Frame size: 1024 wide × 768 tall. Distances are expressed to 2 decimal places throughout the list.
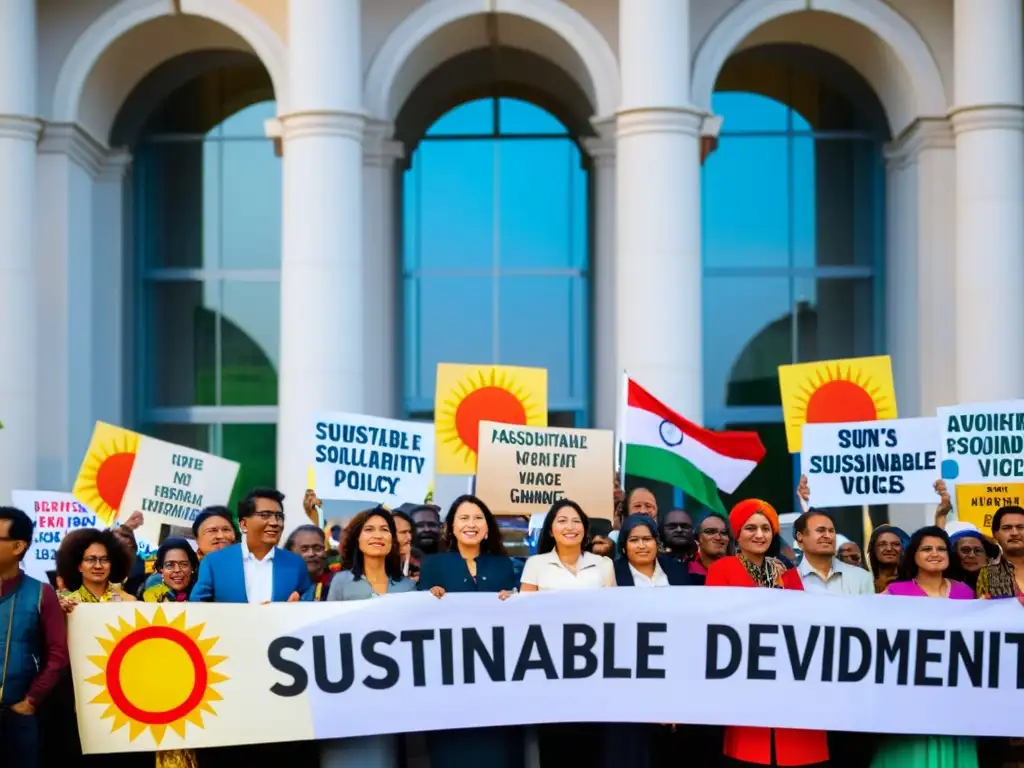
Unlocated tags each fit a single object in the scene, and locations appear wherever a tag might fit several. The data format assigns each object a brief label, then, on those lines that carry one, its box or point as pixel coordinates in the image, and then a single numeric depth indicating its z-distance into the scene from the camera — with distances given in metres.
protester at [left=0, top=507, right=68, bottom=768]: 8.02
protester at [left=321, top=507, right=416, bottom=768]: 8.80
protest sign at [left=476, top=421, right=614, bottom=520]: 11.90
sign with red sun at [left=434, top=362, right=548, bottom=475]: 14.06
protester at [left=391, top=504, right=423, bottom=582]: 10.24
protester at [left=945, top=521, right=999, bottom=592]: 10.19
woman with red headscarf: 8.57
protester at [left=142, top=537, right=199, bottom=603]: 9.48
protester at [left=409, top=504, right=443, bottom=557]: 12.41
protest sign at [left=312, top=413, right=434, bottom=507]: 12.26
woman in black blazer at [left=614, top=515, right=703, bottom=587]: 8.96
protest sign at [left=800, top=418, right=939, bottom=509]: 12.30
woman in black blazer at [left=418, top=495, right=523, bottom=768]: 8.73
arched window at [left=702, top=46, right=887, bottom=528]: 22.95
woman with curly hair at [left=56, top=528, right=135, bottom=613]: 8.98
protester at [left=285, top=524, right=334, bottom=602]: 11.21
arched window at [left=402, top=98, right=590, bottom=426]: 23.59
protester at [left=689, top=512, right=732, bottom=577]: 10.60
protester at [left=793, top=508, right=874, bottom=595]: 9.62
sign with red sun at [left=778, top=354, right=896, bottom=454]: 13.70
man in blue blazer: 9.33
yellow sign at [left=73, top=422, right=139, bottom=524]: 13.98
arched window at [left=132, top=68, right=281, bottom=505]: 23.42
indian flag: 13.05
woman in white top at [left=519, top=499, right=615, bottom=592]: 8.86
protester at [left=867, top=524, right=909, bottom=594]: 10.77
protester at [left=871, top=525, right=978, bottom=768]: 8.66
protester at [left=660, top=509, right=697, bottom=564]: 11.17
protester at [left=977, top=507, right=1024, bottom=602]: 9.54
